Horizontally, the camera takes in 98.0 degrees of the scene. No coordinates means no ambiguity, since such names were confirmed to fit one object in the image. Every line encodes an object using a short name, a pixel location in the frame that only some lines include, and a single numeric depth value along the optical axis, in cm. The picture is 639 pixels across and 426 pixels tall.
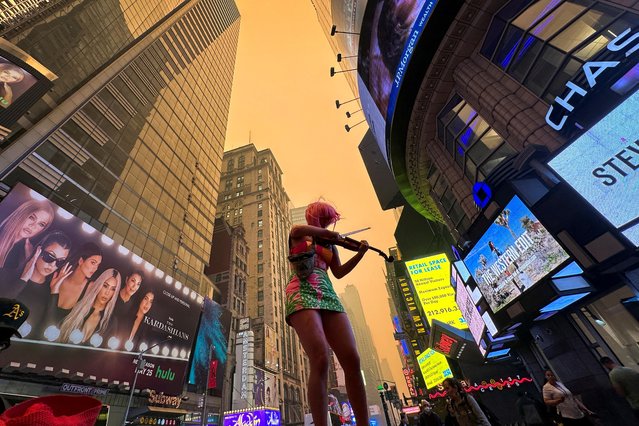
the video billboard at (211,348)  2970
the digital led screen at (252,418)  3106
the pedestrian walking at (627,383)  515
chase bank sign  737
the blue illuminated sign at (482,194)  1131
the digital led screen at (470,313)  1449
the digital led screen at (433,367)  2408
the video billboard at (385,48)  1391
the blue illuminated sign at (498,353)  1502
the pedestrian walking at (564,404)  580
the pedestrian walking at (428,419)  938
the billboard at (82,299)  1574
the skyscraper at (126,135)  2062
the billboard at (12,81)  1420
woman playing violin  214
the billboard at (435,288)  2156
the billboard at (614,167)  620
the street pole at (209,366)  3063
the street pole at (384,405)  1646
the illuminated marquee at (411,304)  3136
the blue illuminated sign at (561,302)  920
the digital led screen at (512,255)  879
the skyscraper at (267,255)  5344
